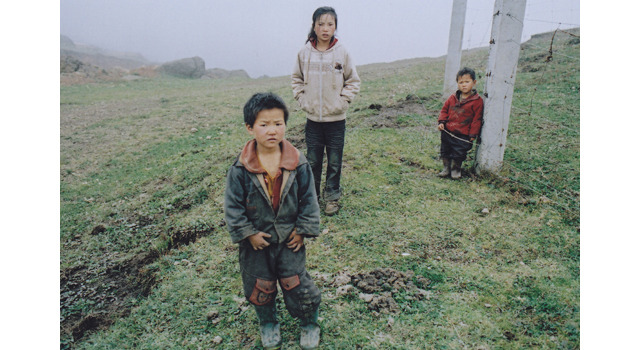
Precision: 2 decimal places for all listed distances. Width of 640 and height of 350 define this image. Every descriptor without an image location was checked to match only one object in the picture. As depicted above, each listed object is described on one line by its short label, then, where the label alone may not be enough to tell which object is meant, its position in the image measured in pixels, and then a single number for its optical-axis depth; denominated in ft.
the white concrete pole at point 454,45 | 26.30
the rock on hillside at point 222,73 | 96.23
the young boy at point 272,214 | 7.70
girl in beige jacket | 12.87
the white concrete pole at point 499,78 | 14.23
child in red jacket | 15.42
